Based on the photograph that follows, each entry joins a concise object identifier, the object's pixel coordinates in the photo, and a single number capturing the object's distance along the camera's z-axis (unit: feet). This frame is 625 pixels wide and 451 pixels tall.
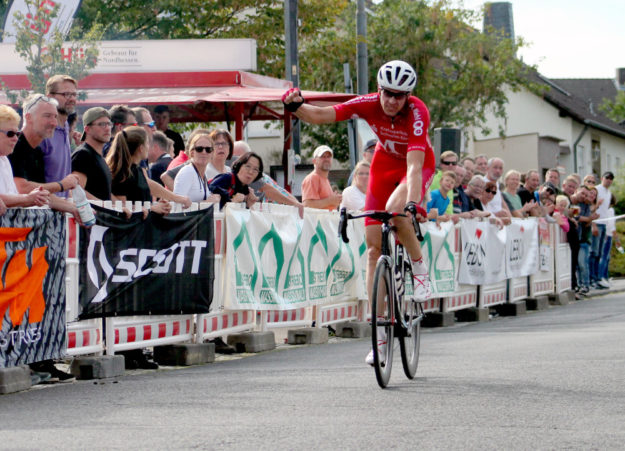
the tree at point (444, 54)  141.90
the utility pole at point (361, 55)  91.66
